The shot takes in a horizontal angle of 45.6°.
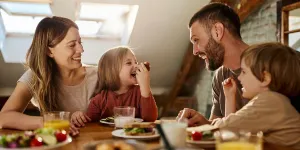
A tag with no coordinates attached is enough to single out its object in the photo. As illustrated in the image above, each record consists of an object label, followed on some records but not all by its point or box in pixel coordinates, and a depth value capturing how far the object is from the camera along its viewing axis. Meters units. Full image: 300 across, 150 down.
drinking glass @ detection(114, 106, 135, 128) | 1.75
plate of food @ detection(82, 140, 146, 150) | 1.14
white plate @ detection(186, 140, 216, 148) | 1.29
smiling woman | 2.15
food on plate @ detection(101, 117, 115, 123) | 1.96
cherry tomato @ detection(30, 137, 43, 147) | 1.23
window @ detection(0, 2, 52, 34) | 4.12
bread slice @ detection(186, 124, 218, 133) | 1.48
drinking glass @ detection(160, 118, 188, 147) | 1.22
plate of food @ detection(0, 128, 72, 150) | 1.22
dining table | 1.34
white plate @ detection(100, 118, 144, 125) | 1.87
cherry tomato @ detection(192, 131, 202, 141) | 1.33
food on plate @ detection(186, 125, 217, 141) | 1.33
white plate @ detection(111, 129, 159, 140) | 1.43
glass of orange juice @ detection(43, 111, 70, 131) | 1.56
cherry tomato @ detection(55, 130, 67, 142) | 1.30
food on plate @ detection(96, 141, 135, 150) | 1.13
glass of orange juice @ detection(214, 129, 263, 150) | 1.02
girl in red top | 2.12
